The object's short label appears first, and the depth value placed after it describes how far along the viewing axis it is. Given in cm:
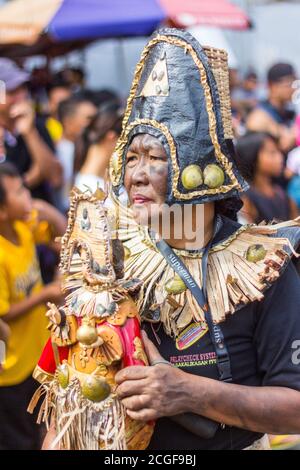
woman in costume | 359
